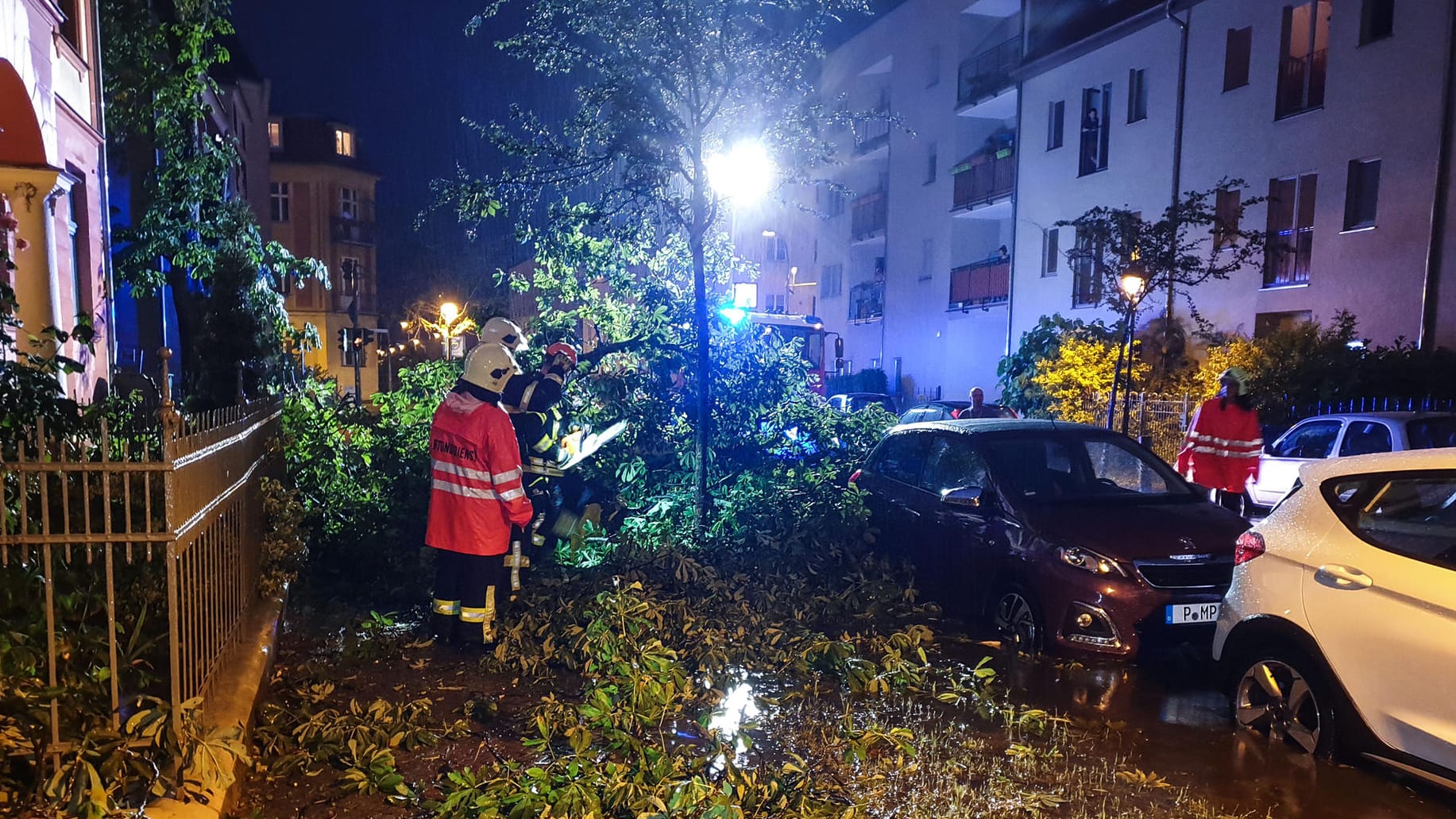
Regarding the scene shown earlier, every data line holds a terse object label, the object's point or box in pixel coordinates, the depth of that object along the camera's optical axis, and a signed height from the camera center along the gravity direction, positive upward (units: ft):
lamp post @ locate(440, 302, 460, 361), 70.18 +1.70
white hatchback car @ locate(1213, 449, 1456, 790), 12.55 -3.70
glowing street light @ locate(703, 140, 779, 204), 25.80 +4.69
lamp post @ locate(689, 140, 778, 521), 25.22 +4.29
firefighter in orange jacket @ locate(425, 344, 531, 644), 18.58 -2.93
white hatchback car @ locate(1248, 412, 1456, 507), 30.55 -2.89
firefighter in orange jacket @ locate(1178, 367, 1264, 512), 28.81 -2.59
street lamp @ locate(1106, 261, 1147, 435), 54.29 +3.57
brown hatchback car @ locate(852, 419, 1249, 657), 18.61 -3.80
